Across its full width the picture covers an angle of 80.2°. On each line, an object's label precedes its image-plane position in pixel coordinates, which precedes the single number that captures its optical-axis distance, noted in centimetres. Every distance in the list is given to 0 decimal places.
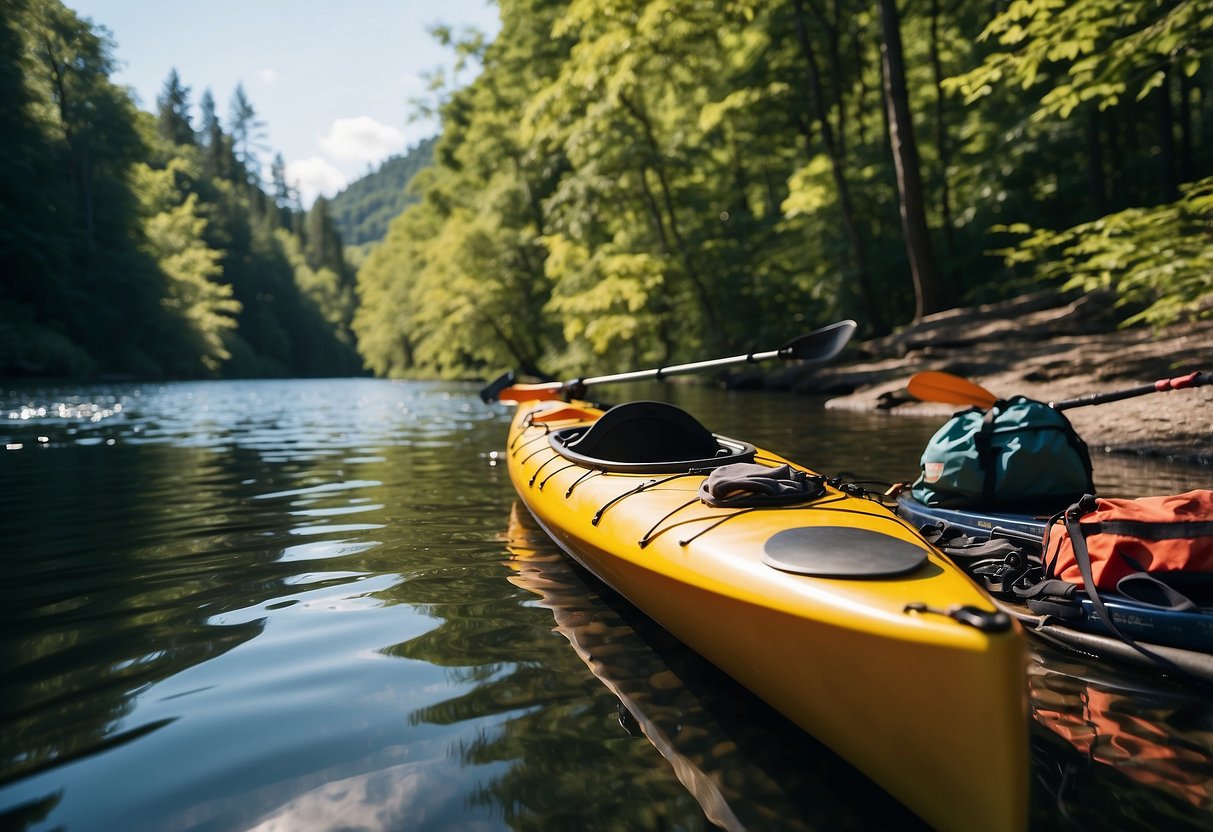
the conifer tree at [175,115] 6159
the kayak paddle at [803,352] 476
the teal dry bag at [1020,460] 374
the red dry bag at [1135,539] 252
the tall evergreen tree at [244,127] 7225
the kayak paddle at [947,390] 450
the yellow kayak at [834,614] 159
